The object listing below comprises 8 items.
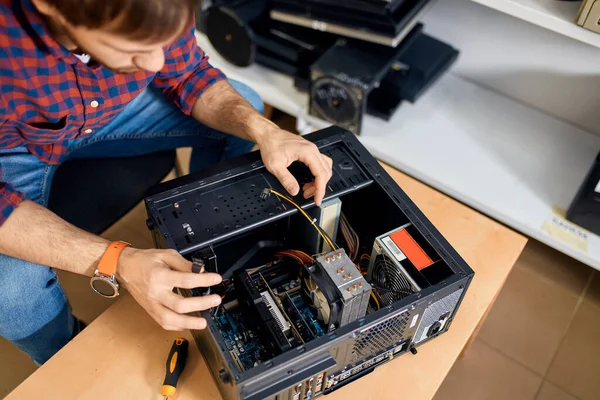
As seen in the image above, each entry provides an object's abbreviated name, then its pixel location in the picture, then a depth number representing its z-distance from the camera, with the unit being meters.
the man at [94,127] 0.74
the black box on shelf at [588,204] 1.31
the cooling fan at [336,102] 1.45
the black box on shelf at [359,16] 1.37
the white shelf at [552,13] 1.21
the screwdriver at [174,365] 0.90
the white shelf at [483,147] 1.47
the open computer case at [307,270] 0.80
